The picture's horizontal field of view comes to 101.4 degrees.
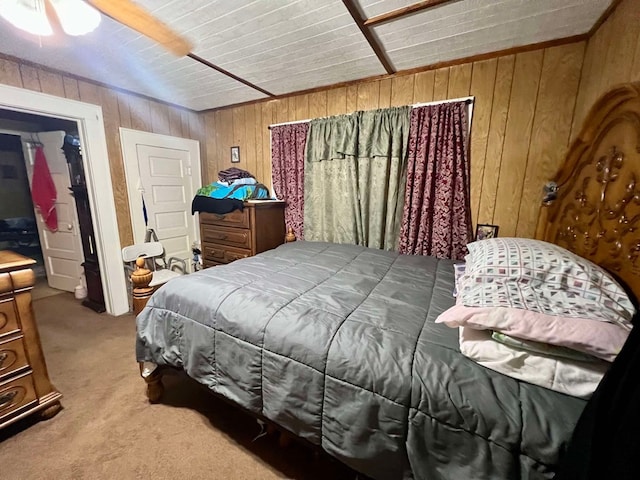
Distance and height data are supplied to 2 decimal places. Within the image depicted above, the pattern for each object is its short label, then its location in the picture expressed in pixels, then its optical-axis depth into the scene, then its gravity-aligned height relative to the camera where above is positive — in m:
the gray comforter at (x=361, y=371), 0.72 -0.61
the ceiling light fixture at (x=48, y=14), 1.06 +0.76
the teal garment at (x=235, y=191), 2.71 -0.01
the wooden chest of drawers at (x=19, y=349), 1.31 -0.83
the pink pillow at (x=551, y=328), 0.70 -0.38
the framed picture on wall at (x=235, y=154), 3.25 +0.45
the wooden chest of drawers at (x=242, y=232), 2.60 -0.43
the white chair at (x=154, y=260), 2.66 -0.80
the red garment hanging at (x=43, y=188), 3.01 +0.00
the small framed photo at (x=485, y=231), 2.12 -0.30
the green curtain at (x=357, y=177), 2.31 +0.14
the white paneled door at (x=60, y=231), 2.93 -0.50
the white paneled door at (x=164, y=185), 2.81 +0.05
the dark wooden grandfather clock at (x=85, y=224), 2.57 -0.36
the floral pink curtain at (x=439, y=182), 2.11 +0.09
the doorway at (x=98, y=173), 2.12 +0.15
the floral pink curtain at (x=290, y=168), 2.78 +0.24
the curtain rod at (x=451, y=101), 2.05 +0.73
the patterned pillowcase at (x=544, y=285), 0.83 -0.33
